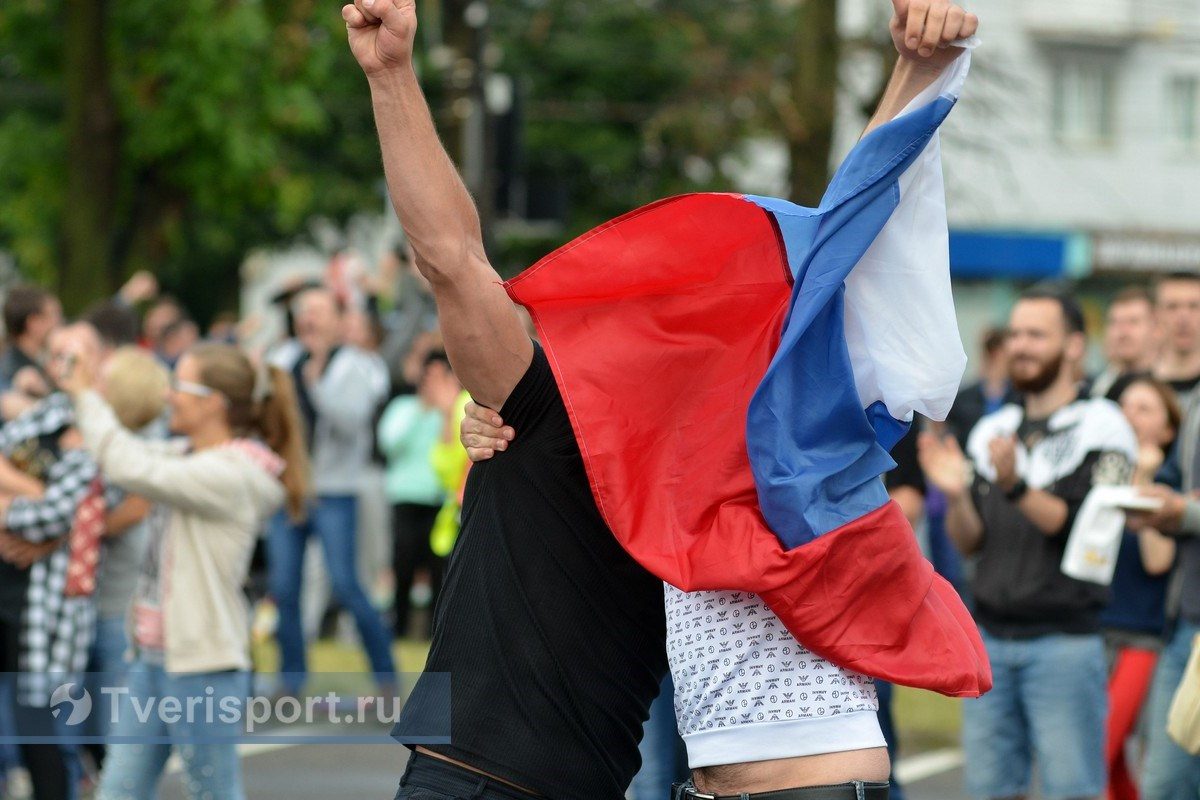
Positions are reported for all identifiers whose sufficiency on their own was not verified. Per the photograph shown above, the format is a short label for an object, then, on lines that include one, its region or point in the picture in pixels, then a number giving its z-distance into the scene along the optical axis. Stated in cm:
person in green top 2467
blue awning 7081
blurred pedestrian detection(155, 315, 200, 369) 2692
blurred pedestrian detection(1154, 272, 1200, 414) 1440
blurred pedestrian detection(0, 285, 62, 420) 1770
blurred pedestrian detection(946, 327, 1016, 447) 2172
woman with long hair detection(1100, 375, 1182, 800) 1423
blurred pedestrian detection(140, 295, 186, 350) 2752
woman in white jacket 1212
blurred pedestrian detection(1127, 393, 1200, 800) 1234
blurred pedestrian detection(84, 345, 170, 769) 1446
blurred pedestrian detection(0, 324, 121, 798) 1361
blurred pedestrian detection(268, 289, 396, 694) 2053
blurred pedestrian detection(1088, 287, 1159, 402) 1702
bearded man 1239
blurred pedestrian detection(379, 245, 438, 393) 2562
